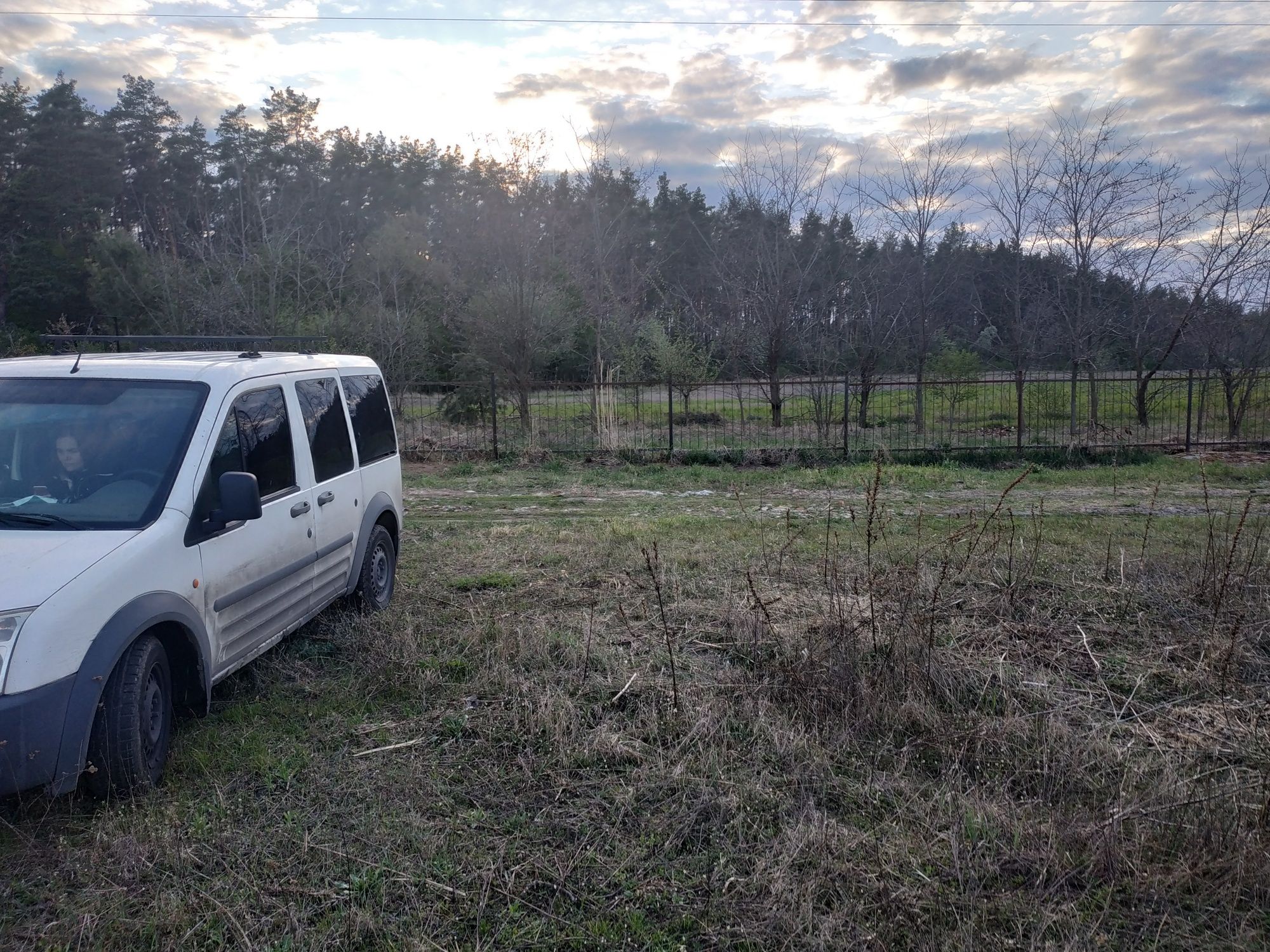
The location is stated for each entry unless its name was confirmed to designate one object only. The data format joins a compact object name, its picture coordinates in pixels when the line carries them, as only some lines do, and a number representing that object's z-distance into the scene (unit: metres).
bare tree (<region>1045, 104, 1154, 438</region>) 18.30
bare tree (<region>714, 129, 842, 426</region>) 19.69
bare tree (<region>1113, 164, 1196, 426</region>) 18.11
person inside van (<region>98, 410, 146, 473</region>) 4.26
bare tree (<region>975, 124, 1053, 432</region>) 19.95
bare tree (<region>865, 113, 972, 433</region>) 19.33
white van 3.33
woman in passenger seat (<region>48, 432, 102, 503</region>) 4.13
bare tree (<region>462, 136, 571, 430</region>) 20.00
